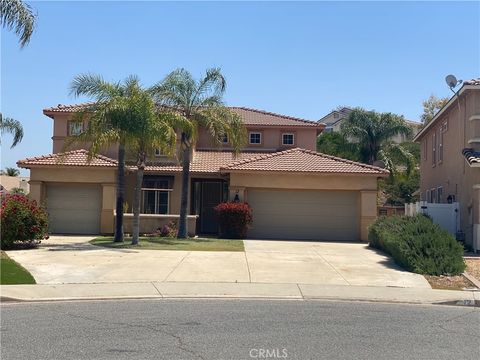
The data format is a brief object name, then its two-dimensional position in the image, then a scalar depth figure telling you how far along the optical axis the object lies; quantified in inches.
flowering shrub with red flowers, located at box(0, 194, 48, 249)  801.6
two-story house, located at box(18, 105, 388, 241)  1068.5
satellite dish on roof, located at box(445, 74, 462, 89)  978.7
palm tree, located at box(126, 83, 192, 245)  835.4
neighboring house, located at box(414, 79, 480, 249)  909.2
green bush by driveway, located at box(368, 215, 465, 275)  661.3
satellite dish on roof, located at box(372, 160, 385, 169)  1633.9
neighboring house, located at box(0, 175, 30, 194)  2424.6
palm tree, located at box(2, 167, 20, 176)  2965.1
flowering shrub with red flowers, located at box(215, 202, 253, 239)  1026.7
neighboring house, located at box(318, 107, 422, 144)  2672.7
